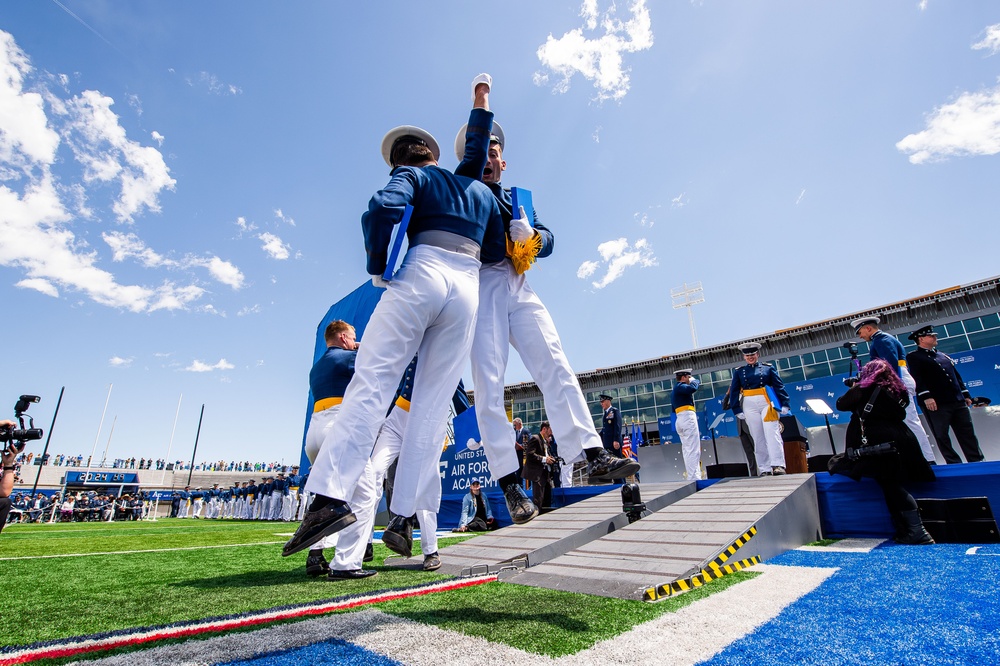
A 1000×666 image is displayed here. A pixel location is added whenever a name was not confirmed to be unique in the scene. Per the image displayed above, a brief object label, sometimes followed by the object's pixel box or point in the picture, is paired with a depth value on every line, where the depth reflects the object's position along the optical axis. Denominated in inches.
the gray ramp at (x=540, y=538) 135.6
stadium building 738.2
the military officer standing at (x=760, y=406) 324.2
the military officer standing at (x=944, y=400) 260.4
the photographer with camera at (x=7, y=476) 179.4
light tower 2187.5
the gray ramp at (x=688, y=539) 100.2
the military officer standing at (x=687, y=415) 422.0
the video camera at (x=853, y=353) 317.0
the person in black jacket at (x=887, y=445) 169.8
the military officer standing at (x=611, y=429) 414.0
